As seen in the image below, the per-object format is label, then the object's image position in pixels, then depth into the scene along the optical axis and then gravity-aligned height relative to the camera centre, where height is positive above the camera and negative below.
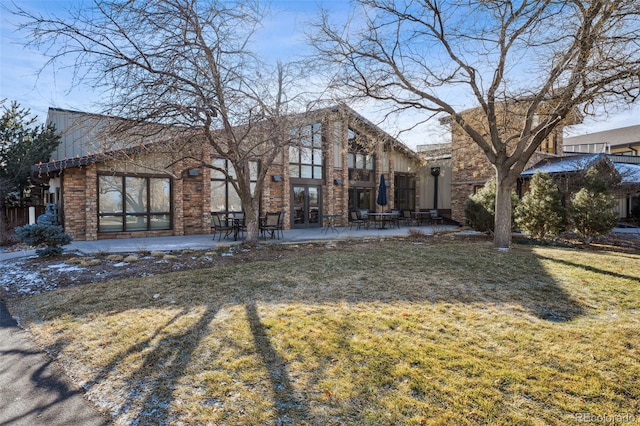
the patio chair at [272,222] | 11.79 -0.55
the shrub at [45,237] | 7.72 -0.64
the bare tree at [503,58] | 6.32 +3.21
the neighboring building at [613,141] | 26.72 +5.09
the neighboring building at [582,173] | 12.03 +1.13
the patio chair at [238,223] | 11.66 -0.56
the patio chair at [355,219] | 15.63 -0.65
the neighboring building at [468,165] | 16.75 +1.91
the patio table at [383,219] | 16.10 -0.68
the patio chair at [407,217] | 18.26 -0.64
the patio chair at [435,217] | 19.02 -0.68
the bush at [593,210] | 9.36 -0.18
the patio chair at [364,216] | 16.00 -0.50
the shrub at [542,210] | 10.02 -0.19
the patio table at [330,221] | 16.64 -0.77
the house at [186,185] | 11.05 +0.84
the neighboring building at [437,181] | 19.95 +1.33
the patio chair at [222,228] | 11.31 -0.71
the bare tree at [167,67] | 6.47 +2.81
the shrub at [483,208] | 12.05 -0.14
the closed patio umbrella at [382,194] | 16.84 +0.50
